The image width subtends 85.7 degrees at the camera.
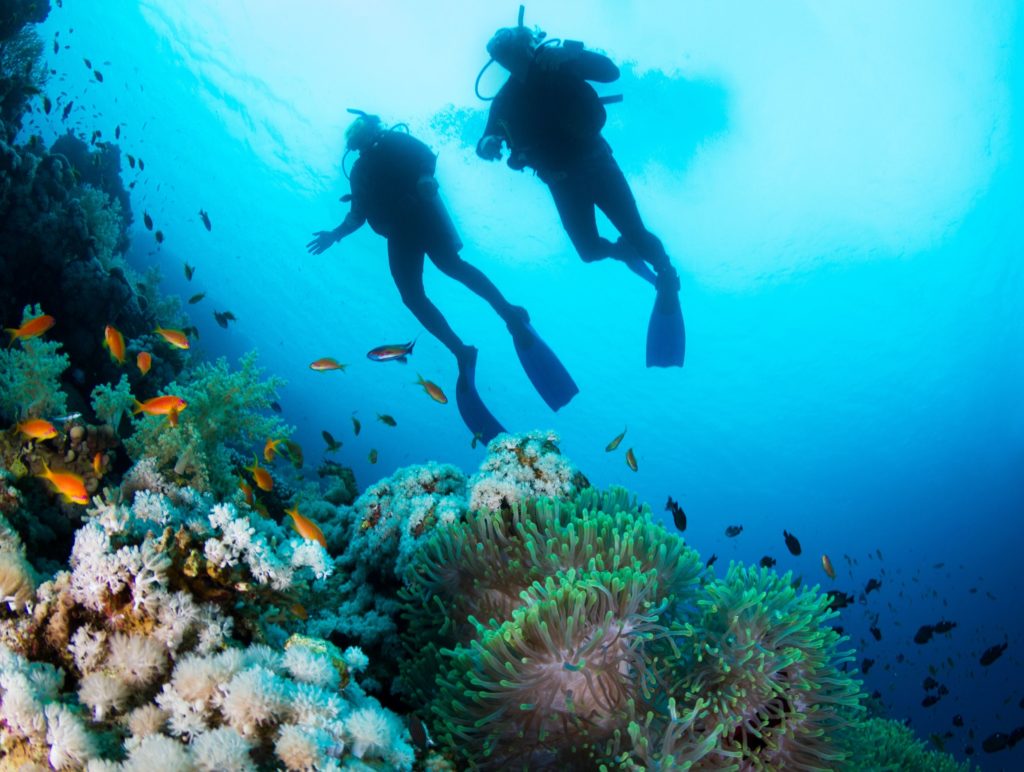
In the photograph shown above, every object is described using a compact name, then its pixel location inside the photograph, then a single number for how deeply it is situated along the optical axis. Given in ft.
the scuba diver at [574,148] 28.12
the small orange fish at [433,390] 20.40
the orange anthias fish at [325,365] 17.71
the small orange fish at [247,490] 13.71
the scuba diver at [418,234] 33.24
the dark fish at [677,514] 19.12
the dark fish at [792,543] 21.99
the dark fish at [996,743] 28.25
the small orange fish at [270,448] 16.33
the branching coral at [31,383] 13.50
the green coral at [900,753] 16.58
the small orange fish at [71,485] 9.64
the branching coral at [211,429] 12.48
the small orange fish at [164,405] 12.85
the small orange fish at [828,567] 22.31
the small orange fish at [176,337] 15.77
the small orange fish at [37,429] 11.07
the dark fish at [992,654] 28.63
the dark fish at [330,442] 23.63
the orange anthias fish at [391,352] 17.47
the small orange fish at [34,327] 13.97
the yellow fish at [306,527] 11.67
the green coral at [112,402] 13.92
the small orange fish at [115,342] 14.73
